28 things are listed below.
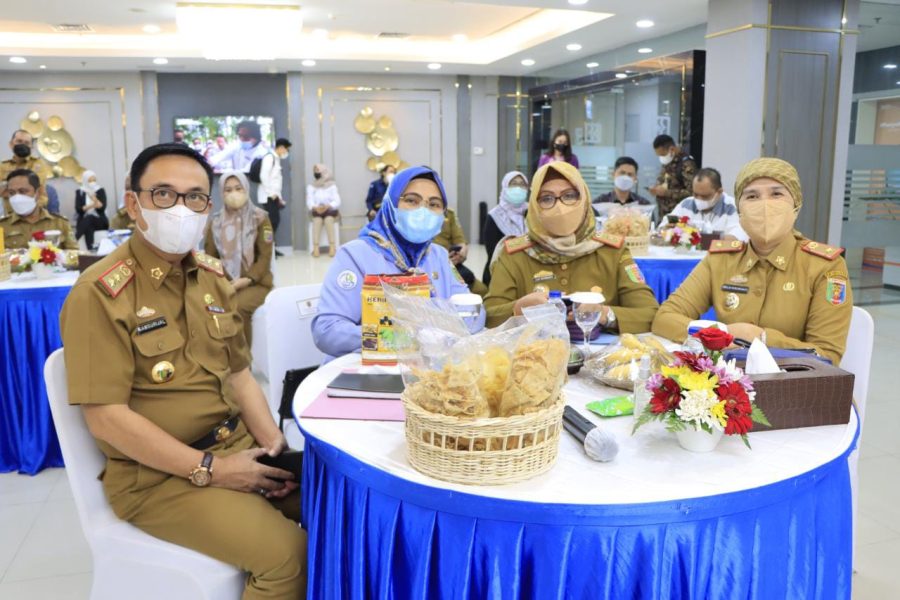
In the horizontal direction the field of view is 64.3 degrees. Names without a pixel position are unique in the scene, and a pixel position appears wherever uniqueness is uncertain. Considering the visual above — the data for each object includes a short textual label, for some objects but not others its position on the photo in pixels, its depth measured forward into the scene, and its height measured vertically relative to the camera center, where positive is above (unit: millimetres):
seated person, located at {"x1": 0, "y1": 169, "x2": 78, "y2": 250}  5328 -263
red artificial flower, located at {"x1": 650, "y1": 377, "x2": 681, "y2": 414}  1519 -456
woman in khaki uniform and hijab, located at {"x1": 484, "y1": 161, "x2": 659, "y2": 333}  3018 -326
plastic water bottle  1832 -360
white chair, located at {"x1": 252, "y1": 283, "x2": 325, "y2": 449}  2719 -577
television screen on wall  13148 +940
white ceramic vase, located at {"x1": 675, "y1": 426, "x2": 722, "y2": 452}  1513 -540
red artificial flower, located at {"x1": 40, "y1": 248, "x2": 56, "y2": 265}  3984 -403
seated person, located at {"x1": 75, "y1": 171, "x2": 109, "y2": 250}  11859 -411
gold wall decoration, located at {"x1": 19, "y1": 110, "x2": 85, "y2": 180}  12922 +716
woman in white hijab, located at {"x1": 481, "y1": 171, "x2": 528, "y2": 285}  6180 -271
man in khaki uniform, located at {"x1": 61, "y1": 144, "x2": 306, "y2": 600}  1760 -537
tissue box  1624 -491
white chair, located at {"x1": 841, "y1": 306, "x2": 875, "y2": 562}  2361 -571
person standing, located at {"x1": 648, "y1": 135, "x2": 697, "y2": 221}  7938 +47
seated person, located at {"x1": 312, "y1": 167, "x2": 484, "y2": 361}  2529 -262
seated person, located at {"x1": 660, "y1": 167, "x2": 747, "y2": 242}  5762 -212
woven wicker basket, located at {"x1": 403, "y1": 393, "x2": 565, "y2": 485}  1330 -494
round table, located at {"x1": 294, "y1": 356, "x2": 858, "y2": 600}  1341 -665
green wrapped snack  1754 -554
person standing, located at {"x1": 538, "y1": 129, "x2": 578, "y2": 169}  9000 +404
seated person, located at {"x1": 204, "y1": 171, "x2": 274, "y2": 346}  4938 -423
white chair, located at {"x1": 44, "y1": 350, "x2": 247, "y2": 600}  1759 -919
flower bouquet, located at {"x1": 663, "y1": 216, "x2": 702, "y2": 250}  5129 -396
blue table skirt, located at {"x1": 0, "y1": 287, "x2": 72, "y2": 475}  3656 -963
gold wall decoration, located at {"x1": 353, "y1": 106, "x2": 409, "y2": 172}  13672 +836
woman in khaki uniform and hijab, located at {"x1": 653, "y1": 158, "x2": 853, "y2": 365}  2477 -377
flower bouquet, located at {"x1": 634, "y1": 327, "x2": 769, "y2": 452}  1477 -454
